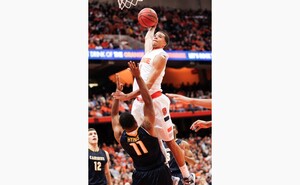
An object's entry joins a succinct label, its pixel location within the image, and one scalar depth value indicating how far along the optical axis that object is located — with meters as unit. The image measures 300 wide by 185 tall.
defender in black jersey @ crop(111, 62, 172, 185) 5.92
